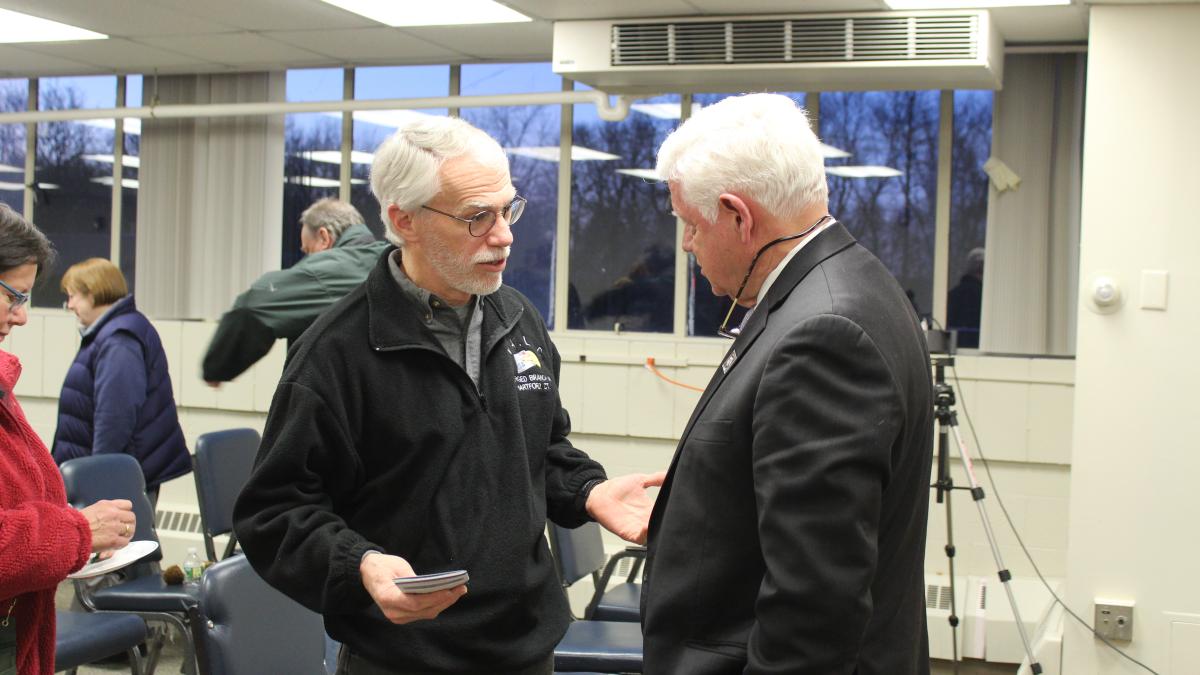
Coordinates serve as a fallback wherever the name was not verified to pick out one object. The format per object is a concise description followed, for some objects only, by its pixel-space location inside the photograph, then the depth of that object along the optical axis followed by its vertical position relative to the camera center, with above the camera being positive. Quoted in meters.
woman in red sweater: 1.84 -0.41
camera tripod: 4.27 -0.63
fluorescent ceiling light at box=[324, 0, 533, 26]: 4.77 +1.12
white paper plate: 2.10 -0.51
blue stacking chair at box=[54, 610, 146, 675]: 3.48 -1.10
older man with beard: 1.74 -0.25
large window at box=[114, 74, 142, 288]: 6.66 +0.55
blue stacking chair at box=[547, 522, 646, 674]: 3.33 -1.03
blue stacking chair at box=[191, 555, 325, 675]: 2.34 -0.72
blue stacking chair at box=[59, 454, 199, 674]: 3.77 -0.87
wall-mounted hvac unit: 4.46 +0.95
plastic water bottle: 4.23 -1.07
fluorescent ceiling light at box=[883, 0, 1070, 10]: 4.30 +1.10
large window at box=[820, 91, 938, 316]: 5.37 +0.56
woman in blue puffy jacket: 4.31 -0.40
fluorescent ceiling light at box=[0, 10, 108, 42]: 5.35 +1.14
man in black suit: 1.38 -0.18
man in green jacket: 3.42 -0.08
